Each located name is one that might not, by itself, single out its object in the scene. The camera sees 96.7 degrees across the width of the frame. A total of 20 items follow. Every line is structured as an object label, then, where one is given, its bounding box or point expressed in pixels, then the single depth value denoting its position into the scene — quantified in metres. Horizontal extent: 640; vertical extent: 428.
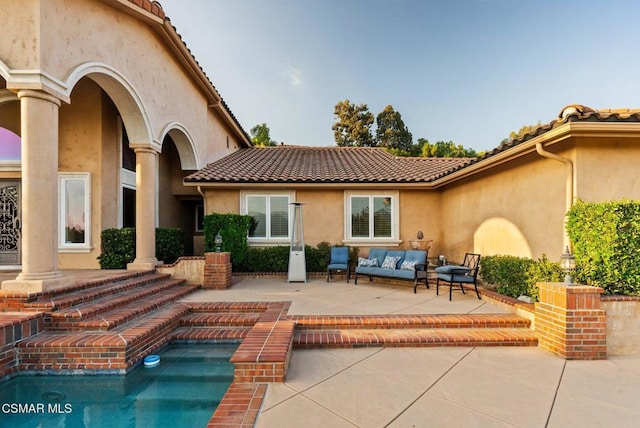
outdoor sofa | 7.70
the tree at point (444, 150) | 32.72
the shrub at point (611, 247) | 4.41
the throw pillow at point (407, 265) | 7.87
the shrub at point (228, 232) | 9.21
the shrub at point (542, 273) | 5.01
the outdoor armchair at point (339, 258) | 9.04
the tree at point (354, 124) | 34.75
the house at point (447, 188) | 4.94
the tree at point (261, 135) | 35.25
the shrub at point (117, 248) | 8.16
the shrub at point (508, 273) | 5.73
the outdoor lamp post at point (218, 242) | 8.12
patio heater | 8.93
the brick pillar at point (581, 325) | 4.11
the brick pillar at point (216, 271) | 7.94
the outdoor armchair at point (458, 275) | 6.72
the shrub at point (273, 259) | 9.71
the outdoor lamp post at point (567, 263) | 4.30
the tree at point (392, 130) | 35.12
